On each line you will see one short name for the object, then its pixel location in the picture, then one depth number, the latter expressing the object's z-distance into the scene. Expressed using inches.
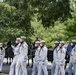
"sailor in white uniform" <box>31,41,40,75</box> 700.7
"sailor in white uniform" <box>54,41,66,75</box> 697.6
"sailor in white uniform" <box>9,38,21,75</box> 693.5
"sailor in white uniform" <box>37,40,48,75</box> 689.0
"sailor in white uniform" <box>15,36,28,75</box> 685.3
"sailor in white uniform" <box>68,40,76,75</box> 740.0
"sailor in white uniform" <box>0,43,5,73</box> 913.6
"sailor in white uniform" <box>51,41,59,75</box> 706.3
